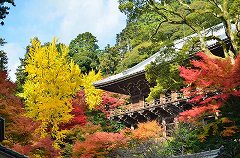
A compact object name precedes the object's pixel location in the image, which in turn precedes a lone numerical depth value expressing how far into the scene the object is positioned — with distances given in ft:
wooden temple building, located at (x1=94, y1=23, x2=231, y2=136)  86.94
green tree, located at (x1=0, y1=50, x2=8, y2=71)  92.15
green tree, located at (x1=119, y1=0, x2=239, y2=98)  56.65
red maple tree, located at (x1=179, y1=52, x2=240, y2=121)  52.37
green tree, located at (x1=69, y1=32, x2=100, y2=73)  162.91
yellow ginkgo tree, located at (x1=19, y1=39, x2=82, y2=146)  86.58
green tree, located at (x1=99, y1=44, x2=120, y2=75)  157.99
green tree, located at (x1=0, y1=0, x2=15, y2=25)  37.76
